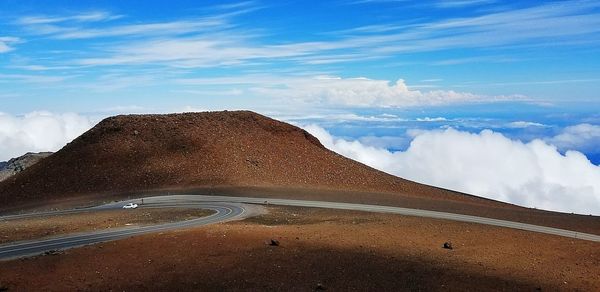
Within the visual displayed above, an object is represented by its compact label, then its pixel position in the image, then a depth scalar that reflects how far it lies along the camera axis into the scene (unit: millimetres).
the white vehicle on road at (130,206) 52384
